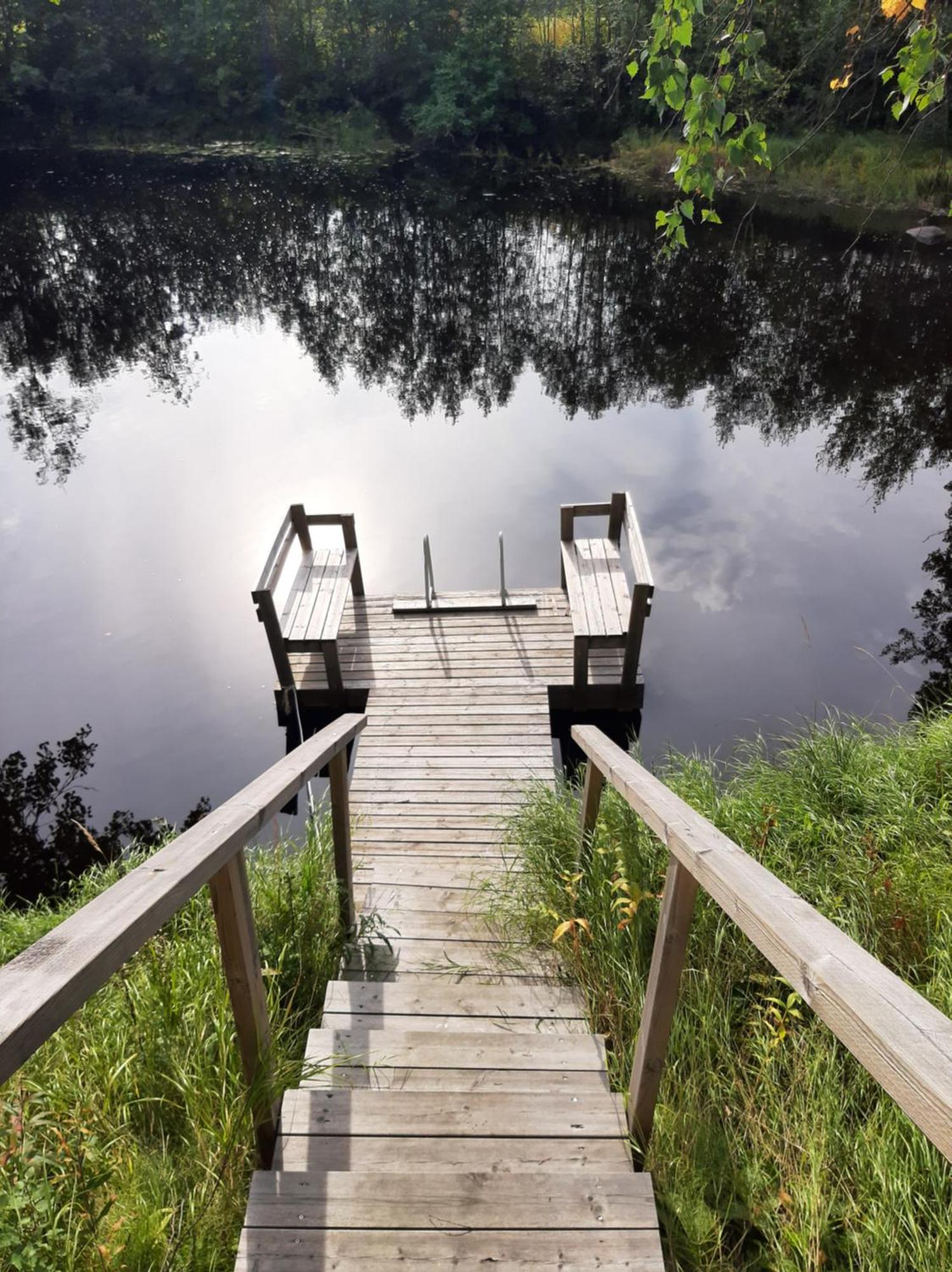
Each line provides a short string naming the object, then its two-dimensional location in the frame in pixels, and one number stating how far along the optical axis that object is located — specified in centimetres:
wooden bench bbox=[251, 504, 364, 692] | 718
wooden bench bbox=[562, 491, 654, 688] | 699
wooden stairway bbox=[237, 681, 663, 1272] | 203
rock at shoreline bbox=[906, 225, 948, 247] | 1895
